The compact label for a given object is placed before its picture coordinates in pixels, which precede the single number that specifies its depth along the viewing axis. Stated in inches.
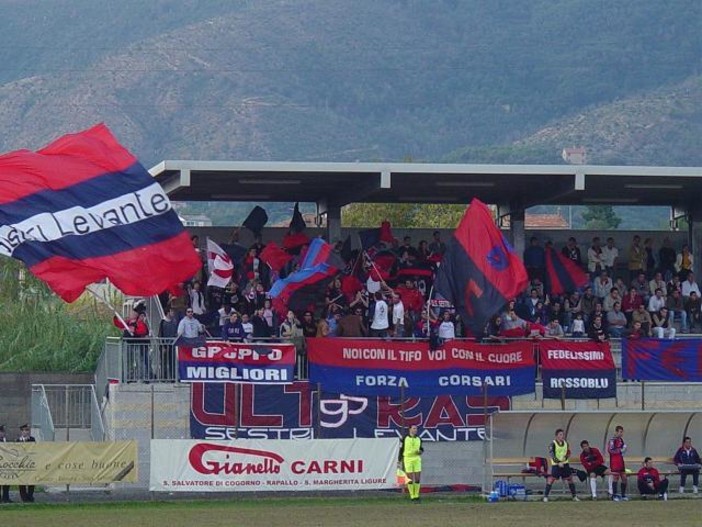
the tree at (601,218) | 5664.4
